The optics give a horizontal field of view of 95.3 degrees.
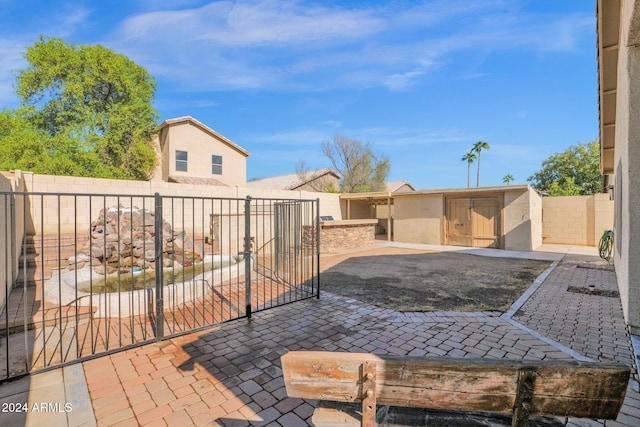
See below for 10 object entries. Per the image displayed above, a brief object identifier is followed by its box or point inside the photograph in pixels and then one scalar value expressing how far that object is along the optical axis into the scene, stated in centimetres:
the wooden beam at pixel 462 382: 134
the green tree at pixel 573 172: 2355
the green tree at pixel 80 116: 1558
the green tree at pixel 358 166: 2809
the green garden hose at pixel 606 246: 934
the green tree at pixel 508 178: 4477
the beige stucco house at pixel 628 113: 324
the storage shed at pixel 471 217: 1193
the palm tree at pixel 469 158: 3916
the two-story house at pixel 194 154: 1823
